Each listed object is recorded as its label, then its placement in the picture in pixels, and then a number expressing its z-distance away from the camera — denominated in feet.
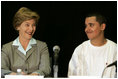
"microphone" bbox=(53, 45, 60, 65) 11.93
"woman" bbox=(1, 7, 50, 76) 11.84
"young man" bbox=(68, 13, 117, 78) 11.89
